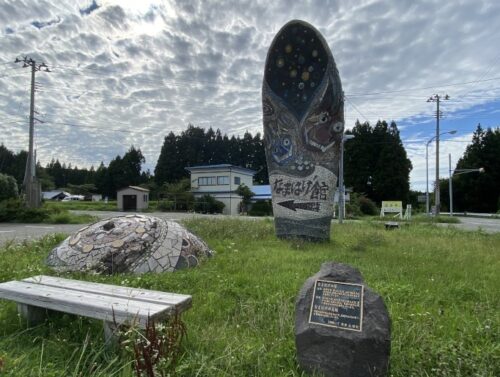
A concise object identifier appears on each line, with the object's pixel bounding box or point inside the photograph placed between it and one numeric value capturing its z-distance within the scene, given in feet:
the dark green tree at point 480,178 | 168.14
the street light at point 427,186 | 130.72
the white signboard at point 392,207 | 105.19
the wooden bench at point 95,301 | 10.23
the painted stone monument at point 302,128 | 33.91
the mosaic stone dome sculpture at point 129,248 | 20.79
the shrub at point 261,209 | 126.93
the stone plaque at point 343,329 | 9.12
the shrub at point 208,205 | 131.95
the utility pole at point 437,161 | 104.32
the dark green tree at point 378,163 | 177.37
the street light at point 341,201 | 68.00
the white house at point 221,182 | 142.92
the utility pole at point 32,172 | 77.36
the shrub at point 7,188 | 77.92
